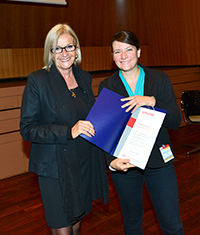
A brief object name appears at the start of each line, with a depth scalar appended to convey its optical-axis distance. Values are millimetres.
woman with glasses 1818
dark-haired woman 1799
